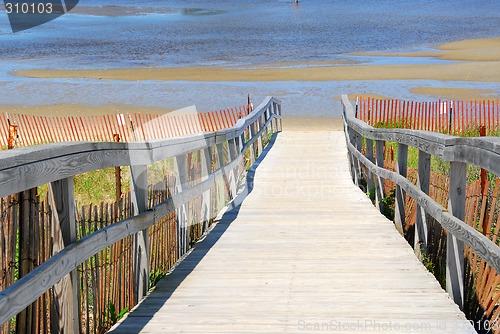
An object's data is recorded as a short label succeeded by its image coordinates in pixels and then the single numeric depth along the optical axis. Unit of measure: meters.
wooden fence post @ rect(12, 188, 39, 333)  4.11
